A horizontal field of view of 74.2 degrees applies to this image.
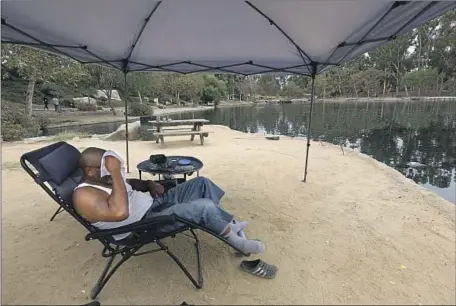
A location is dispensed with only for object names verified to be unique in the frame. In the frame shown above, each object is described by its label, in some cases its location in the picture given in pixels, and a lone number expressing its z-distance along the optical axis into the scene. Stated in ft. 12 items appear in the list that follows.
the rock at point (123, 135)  29.45
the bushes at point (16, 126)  28.30
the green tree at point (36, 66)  38.88
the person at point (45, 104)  70.54
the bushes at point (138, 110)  72.49
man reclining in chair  5.99
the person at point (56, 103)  67.87
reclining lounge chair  6.14
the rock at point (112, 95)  93.82
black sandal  7.04
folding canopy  8.20
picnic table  25.84
